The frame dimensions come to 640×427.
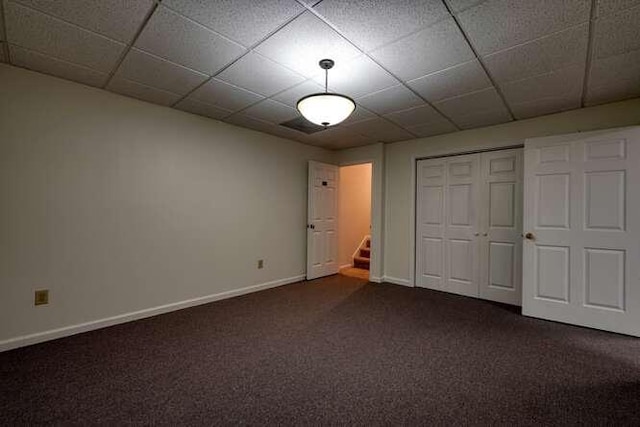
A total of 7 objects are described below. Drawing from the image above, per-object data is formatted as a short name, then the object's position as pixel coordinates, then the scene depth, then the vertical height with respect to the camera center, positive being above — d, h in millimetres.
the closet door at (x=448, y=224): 4035 -119
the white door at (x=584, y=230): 2771 -116
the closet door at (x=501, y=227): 3660 -129
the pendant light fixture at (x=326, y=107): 2059 +798
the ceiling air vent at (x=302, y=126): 3695 +1198
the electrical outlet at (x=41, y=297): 2504 -772
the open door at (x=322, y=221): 4797 -121
